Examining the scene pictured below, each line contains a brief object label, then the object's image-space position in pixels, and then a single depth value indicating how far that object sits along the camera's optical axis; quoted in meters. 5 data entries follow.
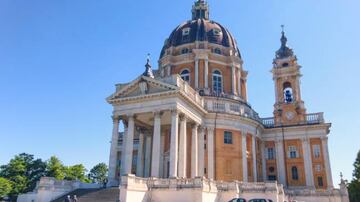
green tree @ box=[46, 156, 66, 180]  49.66
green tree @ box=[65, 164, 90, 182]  53.97
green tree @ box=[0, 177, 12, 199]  39.66
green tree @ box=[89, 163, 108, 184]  88.54
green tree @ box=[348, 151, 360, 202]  39.78
